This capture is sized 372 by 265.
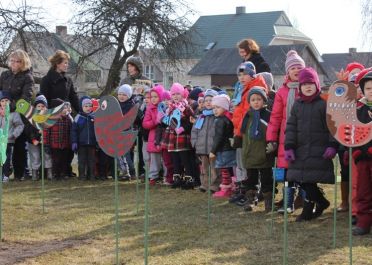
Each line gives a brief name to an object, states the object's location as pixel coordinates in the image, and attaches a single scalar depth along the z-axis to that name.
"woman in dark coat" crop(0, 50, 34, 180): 10.86
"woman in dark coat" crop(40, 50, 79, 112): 11.15
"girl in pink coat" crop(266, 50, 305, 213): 7.61
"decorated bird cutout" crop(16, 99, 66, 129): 9.42
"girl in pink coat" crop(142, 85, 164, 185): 10.43
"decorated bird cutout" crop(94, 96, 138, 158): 5.54
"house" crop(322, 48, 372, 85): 66.84
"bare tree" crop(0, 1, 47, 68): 22.06
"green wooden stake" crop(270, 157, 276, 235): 6.63
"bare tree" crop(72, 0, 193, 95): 24.67
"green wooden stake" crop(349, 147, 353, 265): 5.10
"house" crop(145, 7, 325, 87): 61.29
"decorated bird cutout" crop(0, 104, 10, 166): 6.96
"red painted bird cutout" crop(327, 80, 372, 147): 5.71
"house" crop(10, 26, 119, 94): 23.22
